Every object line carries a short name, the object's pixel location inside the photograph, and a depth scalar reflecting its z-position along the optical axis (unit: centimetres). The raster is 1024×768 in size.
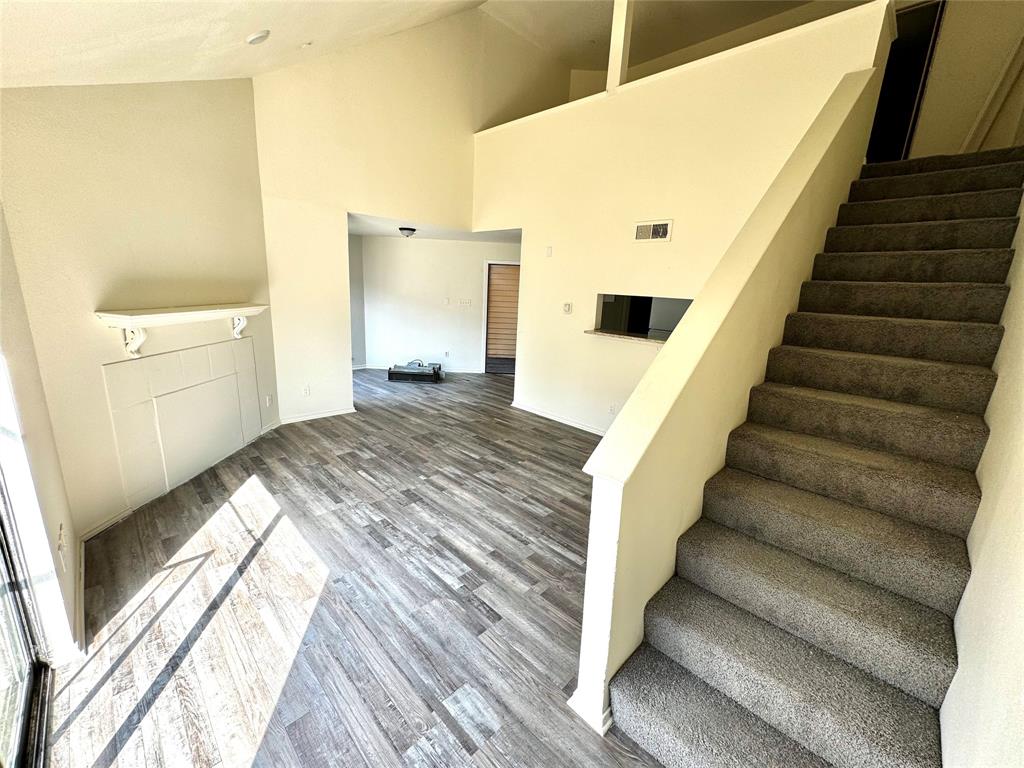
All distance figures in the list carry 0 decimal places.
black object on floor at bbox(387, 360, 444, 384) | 704
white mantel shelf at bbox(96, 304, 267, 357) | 253
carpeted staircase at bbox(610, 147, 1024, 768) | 129
